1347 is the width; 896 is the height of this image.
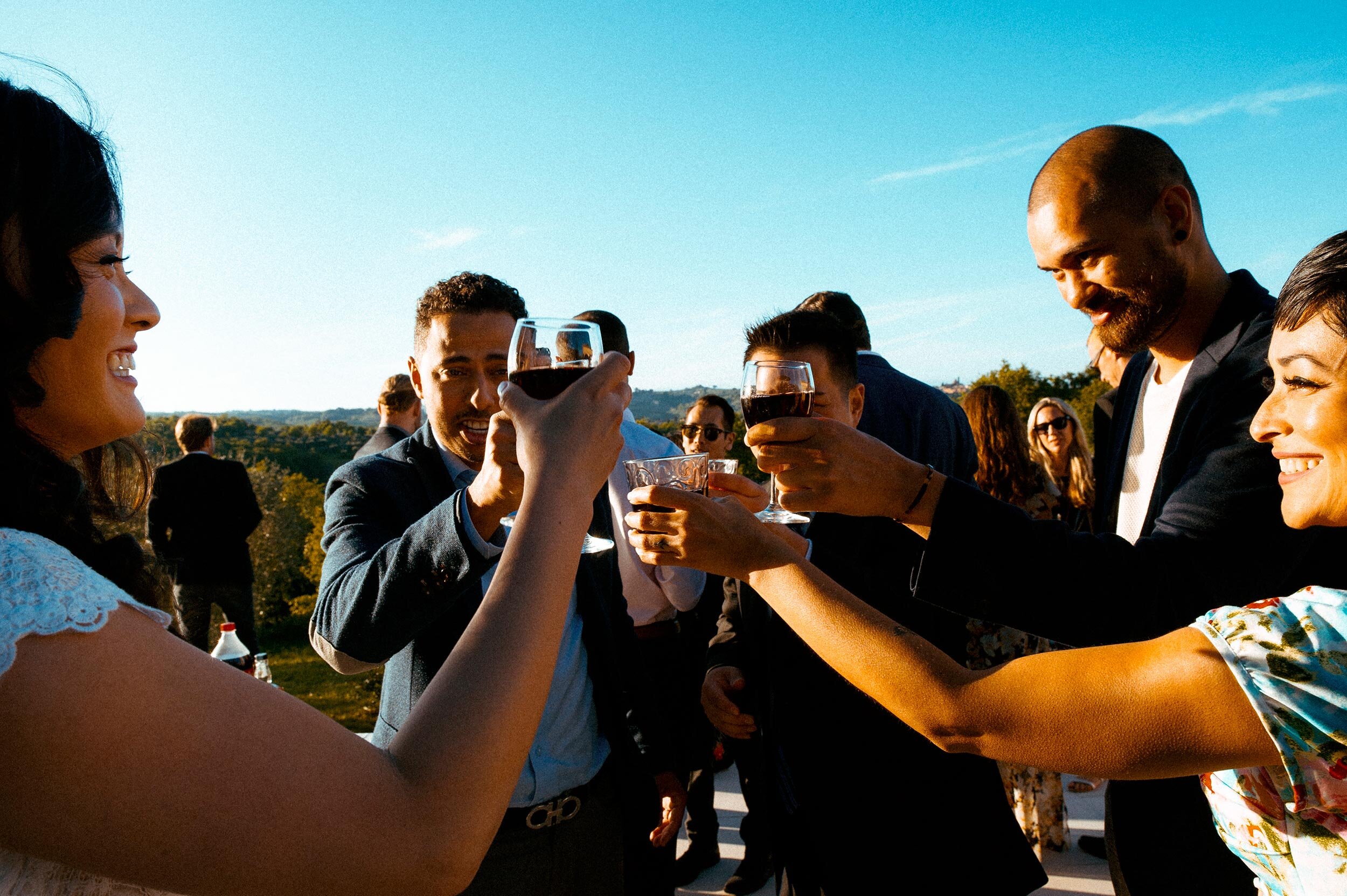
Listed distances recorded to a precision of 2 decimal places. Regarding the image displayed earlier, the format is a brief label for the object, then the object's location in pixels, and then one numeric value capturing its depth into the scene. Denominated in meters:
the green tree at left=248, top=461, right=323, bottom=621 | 25.55
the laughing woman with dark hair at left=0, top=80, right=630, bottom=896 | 0.89
